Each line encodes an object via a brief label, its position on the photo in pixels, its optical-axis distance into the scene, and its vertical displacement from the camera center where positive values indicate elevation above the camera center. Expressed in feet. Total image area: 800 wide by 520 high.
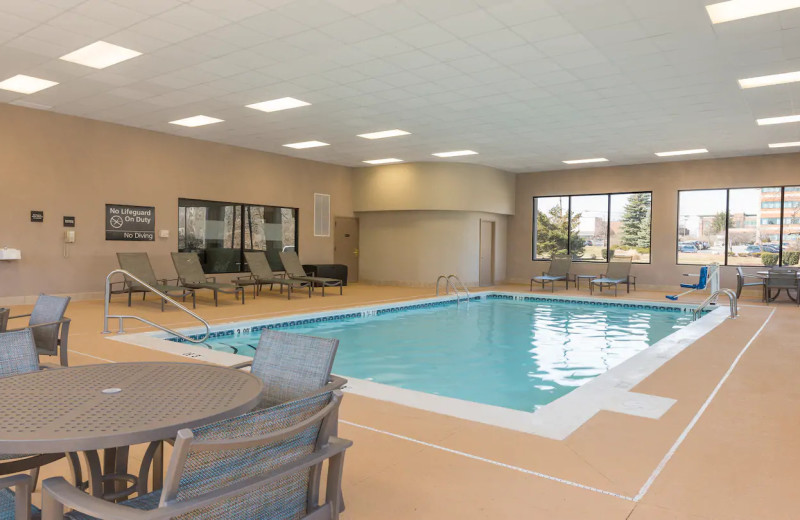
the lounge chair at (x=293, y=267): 40.37 -2.03
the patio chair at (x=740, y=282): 39.68 -2.64
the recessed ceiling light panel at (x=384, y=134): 34.96 +6.99
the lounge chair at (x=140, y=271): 31.22 -1.95
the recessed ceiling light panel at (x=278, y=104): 27.99 +7.07
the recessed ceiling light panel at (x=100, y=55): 20.74 +7.16
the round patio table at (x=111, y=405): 4.83 -1.76
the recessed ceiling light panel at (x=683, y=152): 40.19 +7.00
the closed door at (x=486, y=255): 51.37 -1.19
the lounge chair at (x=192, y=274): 32.76 -2.21
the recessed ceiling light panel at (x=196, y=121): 32.17 +7.05
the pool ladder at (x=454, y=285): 42.09 -3.82
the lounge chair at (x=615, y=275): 43.62 -2.56
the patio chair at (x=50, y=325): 12.44 -2.05
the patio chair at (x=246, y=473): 4.04 -1.95
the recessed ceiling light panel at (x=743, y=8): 16.11 +7.15
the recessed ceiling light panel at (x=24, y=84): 25.00 +7.15
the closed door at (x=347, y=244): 50.49 -0.31
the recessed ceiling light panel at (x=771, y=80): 22.71 +7.08
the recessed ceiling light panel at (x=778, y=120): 29.94 +7.02
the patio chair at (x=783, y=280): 36.09 -2.21
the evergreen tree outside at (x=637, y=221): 47.65 +2.06
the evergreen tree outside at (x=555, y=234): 51.55 +0.90
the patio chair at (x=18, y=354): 7.48 -1.63
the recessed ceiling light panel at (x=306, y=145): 39.01 +6.92
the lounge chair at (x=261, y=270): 37.48 -2.17
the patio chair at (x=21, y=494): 4.92 -2.33
